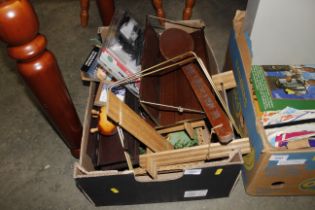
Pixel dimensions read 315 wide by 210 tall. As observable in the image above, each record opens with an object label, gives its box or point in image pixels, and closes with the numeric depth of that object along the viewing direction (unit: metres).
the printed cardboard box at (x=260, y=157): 0.94
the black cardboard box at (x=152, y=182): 0.94
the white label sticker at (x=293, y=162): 0.95
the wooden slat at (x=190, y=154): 0.94
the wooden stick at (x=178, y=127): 1.08
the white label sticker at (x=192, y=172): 0.94
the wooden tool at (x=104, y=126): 1.07
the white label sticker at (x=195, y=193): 1.09
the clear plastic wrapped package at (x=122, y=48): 1.06
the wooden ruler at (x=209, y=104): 0.89
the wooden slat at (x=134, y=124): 0.81
